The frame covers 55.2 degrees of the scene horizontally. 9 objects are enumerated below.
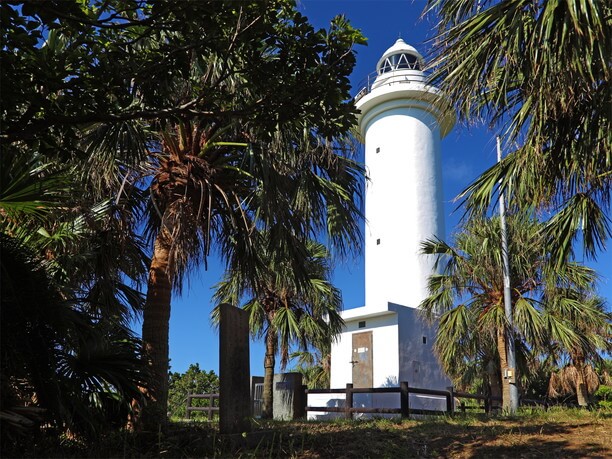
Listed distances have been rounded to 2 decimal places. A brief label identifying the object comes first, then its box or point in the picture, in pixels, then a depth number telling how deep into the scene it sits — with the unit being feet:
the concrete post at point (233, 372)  22.04
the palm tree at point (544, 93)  17.47
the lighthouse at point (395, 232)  63.47
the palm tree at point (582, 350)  48.26
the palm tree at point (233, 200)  26.81
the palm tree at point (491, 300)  47.14
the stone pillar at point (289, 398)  48.26
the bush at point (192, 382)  90.89
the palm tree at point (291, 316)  57.00
